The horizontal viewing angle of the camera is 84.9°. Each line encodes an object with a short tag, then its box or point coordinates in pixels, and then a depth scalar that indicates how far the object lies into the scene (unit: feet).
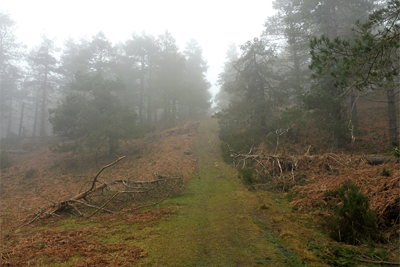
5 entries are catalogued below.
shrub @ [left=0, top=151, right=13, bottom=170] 62.59
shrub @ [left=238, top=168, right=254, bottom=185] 31.17
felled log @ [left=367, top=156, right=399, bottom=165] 25.72
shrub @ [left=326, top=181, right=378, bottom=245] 12.90
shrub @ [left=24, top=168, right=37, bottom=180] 52.65
